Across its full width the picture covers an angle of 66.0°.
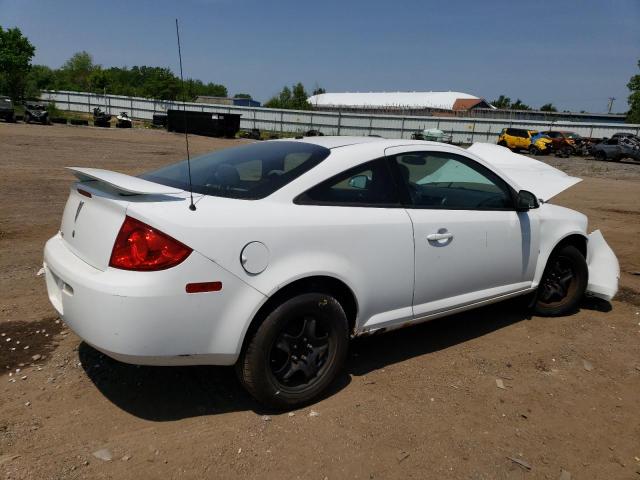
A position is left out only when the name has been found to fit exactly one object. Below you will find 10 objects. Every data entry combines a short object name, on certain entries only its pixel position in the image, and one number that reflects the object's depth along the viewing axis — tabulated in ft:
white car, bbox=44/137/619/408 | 7.80
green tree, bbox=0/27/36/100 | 189.37
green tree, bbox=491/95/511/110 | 402.52
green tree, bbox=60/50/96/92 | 348.38
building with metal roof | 291.99
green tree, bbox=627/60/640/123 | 199.31
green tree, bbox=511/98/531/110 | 382.59
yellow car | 103.72
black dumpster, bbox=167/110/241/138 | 129.49
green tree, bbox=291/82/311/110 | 279.08
